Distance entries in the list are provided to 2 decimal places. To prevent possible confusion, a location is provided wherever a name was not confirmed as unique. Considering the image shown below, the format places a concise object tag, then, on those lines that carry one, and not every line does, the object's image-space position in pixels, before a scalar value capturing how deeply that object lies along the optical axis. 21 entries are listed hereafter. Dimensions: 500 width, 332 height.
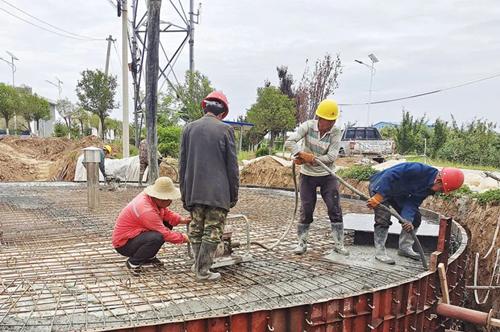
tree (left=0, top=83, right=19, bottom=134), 25.64
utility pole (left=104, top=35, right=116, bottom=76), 21.48
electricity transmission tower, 15.19
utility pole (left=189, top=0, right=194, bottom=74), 18.02
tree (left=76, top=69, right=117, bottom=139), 20.83
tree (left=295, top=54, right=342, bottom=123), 21.14
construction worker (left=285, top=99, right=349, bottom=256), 3.55
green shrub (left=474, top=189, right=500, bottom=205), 5.45
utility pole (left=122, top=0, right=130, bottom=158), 12.27
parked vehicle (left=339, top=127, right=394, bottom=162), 16.95
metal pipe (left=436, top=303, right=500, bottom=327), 2.88
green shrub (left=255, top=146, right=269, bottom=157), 18.61
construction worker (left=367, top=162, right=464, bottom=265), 3.39
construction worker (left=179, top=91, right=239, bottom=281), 2.81
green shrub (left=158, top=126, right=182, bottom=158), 15.33
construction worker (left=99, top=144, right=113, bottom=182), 8.82
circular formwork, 2.40
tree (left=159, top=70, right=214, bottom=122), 18.23
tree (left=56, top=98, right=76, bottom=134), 38.31
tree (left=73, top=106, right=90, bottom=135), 32.88
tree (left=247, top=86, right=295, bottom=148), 19.63
